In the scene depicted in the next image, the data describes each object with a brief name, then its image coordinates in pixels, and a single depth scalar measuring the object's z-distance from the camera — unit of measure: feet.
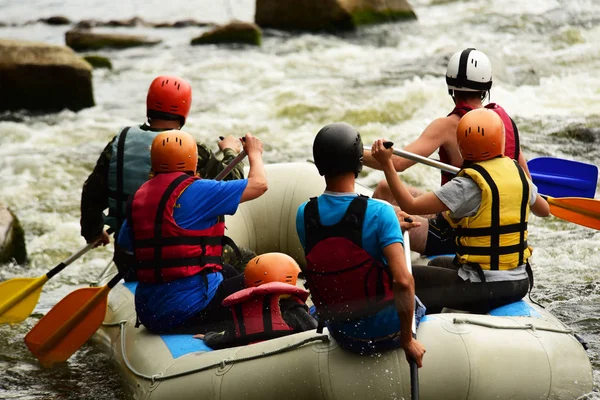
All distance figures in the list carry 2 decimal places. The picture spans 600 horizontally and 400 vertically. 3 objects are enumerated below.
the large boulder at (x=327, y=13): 96.37
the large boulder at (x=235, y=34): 93.45
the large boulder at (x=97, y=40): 97.50
